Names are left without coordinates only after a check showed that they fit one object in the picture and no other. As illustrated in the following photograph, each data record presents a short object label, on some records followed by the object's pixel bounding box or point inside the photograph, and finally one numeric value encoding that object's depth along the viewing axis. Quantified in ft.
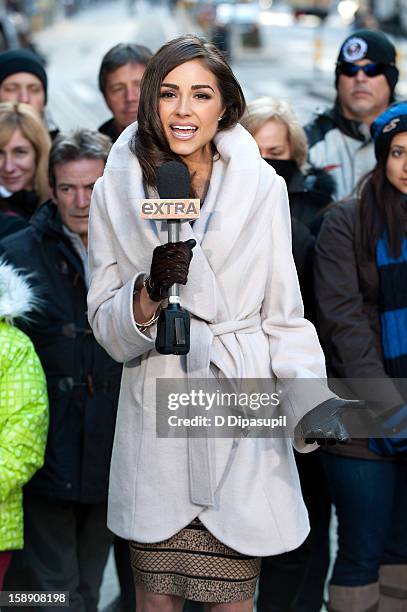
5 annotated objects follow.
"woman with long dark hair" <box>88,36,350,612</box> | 20.05
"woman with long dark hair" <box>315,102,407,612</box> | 24.80
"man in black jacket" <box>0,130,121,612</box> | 26.37
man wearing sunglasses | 32.38
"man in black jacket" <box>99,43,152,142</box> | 34.28
